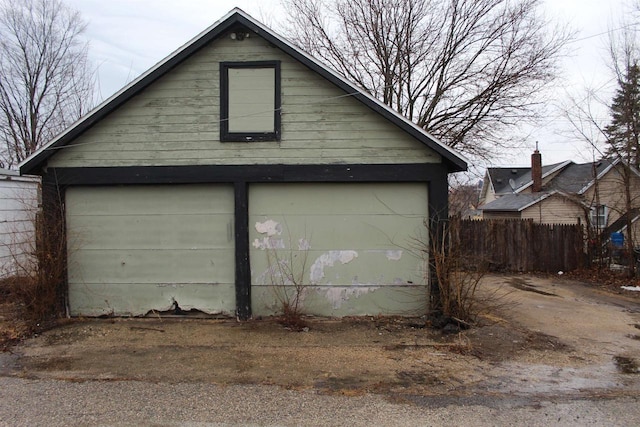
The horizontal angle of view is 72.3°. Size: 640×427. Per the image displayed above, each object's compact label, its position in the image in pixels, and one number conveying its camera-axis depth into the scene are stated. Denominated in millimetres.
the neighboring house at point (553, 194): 24328
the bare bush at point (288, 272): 7766
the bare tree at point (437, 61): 18672
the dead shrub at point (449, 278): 7211
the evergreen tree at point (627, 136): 13297
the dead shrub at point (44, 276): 7410
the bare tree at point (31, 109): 23781
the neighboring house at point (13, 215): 10461
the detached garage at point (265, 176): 7699
